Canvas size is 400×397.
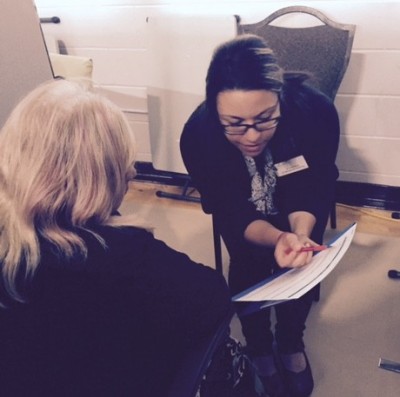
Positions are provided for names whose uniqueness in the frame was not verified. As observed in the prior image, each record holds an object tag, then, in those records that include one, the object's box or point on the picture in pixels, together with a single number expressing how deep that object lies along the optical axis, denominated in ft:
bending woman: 3.99
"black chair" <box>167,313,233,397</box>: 2.58
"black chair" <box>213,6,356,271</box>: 5.57
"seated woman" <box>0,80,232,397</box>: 2.36
